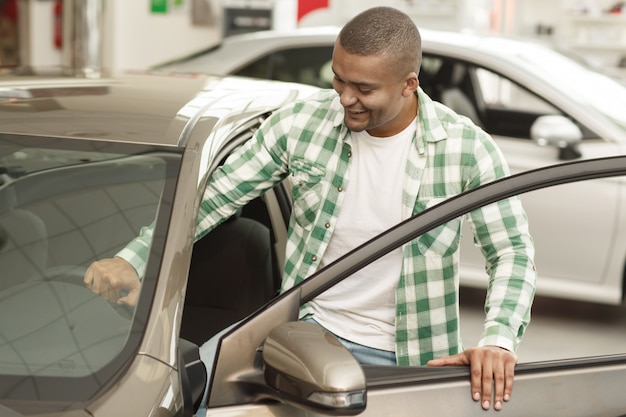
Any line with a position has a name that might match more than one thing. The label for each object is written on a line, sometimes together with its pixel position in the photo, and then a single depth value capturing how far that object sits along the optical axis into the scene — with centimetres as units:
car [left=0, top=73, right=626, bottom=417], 177
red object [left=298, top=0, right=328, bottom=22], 962
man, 229
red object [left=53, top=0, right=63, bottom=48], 1161
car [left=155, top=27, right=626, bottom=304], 526
